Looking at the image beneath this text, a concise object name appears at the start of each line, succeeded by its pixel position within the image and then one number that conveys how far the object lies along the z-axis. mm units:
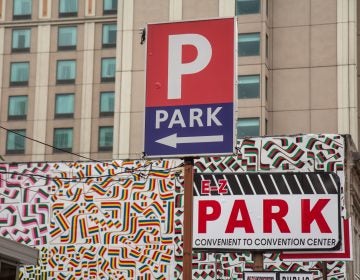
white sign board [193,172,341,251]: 18000
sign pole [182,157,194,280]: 11361
